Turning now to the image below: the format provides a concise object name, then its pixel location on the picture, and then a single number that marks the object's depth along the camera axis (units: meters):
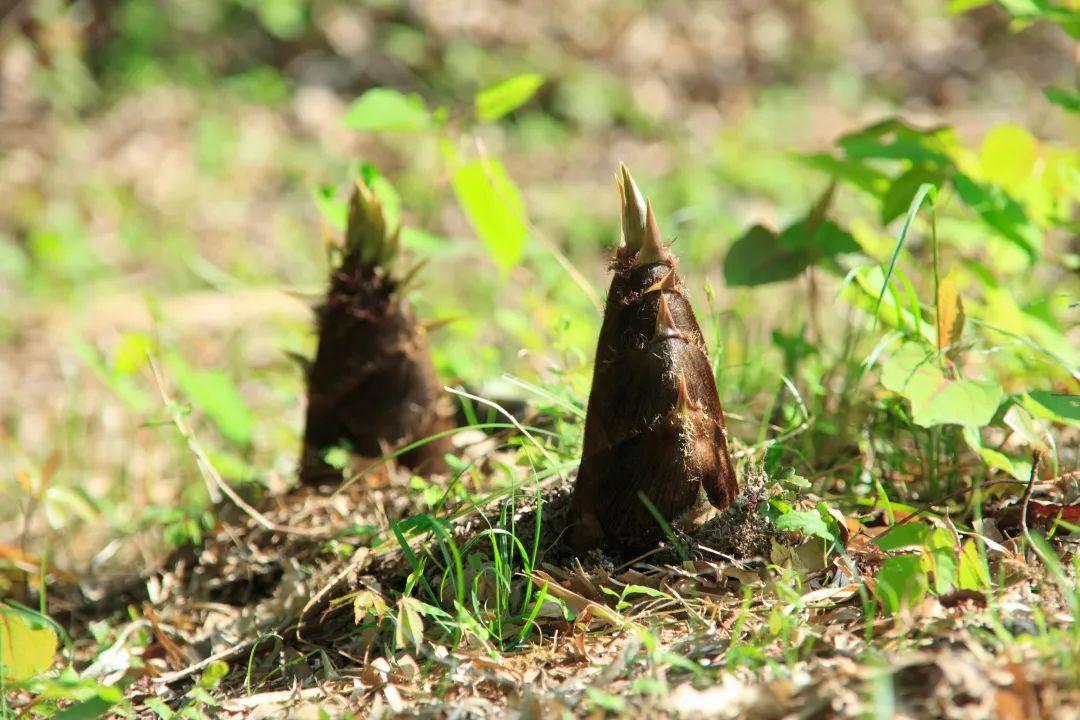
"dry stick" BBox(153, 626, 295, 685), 4.07
